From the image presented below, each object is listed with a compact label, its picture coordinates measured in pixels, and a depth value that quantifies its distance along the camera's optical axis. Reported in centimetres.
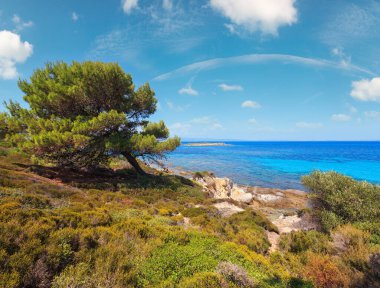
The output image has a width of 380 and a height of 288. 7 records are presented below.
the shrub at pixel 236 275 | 477
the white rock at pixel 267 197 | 2526
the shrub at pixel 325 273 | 619
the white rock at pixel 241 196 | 2272
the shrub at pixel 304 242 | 858
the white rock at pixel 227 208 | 1375
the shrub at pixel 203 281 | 422
